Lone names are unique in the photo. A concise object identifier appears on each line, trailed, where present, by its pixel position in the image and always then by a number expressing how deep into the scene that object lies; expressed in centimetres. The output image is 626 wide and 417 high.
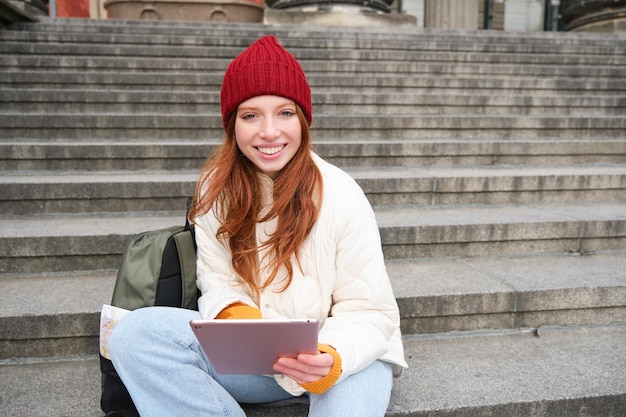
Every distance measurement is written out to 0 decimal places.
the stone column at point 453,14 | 1259
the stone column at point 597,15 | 839
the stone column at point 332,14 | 798
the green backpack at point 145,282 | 165
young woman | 145
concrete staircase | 215
